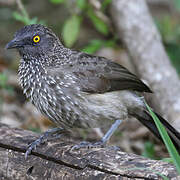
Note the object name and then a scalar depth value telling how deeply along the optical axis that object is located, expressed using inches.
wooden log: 273.6
